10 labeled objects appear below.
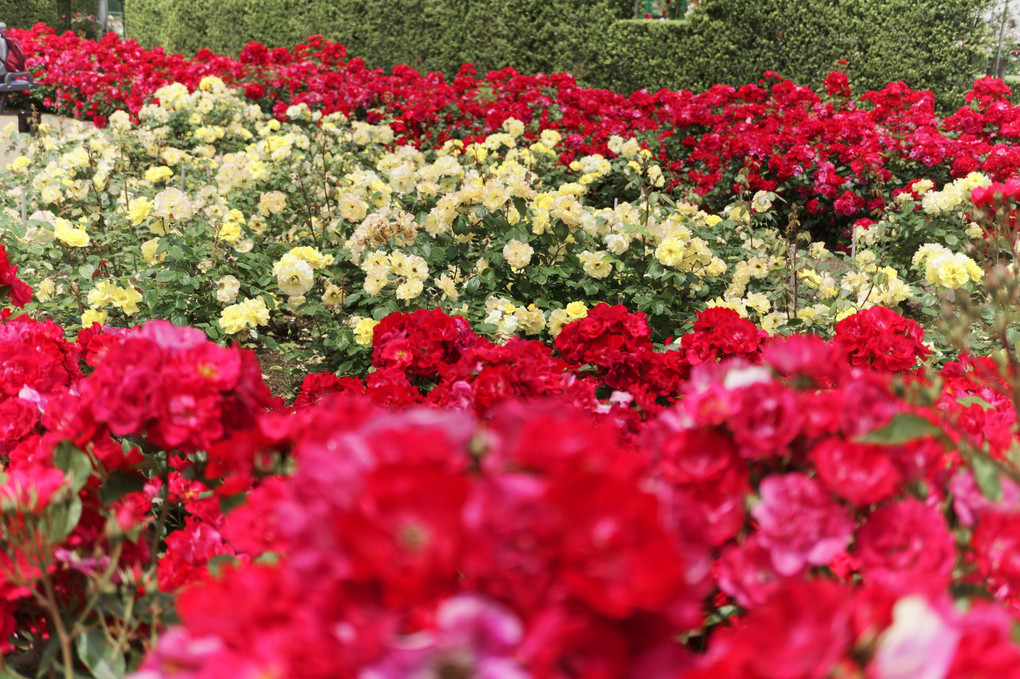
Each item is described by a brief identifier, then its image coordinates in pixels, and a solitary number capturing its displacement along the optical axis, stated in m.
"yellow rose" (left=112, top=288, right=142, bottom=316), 2.72
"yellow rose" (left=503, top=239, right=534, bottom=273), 2.68
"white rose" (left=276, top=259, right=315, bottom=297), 2.56
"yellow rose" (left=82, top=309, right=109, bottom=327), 2.73
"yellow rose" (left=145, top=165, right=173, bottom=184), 3.58
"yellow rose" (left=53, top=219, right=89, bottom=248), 2.80
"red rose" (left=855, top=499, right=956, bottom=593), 0.71
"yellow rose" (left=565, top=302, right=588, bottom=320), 2.49
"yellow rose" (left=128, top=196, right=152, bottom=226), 2.78
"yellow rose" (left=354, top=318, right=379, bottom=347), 2.51
